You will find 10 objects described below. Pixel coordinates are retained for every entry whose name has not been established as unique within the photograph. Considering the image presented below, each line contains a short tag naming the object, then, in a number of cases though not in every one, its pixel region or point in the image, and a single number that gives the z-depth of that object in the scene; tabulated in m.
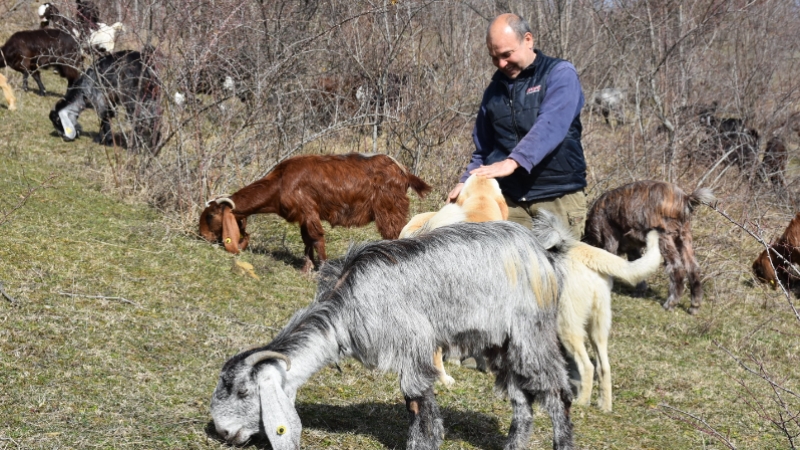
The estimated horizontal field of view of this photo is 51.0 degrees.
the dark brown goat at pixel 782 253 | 10.91
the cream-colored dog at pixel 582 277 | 5.56
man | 5.48
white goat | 11.02
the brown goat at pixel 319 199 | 9.16
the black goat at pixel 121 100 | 10.50
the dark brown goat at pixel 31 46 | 15.67
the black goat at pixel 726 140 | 13.19
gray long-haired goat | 4.35
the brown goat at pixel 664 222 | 10.15
